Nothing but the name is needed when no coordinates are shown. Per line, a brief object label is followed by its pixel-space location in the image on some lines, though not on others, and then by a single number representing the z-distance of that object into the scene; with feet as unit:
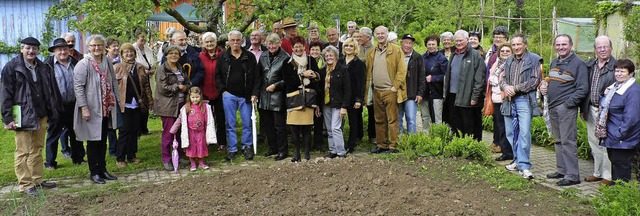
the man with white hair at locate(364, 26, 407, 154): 26.22
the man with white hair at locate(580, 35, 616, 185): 20.16
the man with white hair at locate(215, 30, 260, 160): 26.23
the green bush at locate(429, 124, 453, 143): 24.76
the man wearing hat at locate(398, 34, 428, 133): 27.07
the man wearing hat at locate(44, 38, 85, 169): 22.63
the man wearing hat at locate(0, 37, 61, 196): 19.74
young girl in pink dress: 24.47
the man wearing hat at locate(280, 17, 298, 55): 29.55
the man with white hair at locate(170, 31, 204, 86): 25.98
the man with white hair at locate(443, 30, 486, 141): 25.93
